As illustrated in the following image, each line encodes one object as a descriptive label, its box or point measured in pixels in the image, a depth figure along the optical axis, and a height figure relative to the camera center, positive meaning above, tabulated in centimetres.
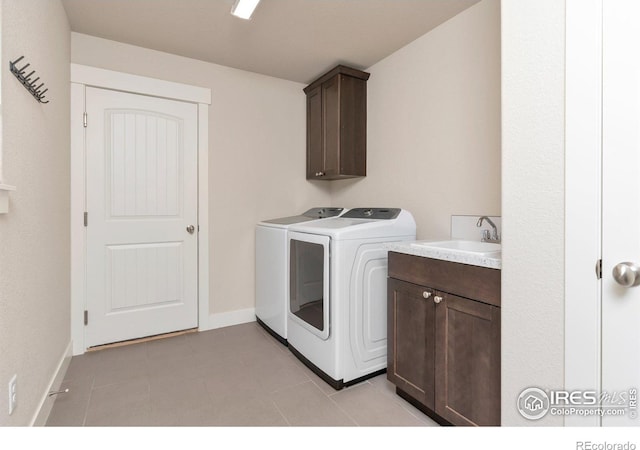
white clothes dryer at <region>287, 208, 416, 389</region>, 191 -50
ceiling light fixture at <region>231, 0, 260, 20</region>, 180 +126
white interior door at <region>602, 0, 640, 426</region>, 94 +5
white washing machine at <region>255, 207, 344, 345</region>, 249 -43
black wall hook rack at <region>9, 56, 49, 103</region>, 121 +59
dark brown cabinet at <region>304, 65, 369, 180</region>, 280 +89
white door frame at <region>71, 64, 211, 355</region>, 234 +41
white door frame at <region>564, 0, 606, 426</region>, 100 +8
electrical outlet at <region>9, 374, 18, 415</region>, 115 -66
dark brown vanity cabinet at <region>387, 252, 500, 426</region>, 132 -58
